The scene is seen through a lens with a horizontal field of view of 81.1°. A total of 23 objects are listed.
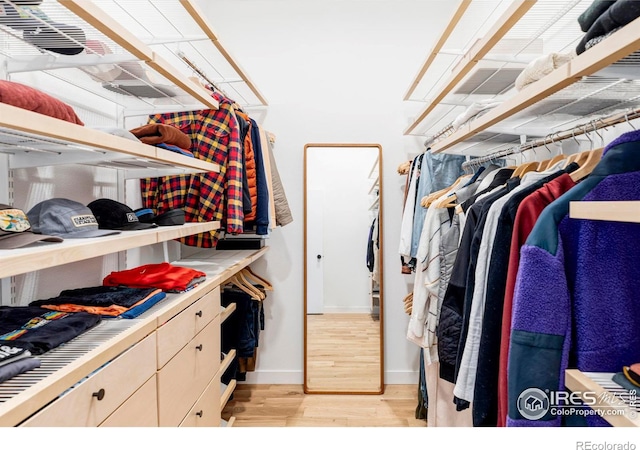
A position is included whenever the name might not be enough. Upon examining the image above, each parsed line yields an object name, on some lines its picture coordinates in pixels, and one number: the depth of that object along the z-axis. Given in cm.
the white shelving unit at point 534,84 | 74
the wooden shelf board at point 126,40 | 76
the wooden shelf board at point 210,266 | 116
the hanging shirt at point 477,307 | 103
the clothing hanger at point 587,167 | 94
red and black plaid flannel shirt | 175
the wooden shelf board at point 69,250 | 62
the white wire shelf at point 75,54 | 89
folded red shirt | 130
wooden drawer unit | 67
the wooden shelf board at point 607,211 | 57
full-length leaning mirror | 262
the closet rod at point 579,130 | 88
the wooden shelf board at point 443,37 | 117
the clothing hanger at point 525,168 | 125
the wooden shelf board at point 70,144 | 63
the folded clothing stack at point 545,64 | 98
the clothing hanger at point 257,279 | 250
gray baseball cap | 97
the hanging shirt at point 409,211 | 210
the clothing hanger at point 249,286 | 227
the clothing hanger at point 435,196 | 179
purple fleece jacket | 75
